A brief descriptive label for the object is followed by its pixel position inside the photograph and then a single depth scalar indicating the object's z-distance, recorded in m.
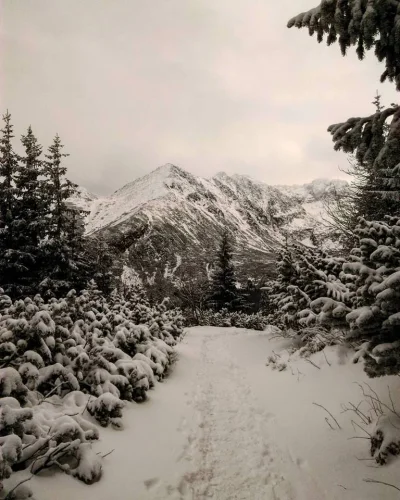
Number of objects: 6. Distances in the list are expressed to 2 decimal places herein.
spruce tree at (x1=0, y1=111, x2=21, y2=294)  18.44
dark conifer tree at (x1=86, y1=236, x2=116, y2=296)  23.98
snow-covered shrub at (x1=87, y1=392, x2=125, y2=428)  5.08
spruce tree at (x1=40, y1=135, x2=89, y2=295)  19.84
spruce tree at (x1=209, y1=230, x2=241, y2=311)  31.30
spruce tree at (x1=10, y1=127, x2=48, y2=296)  19.08
